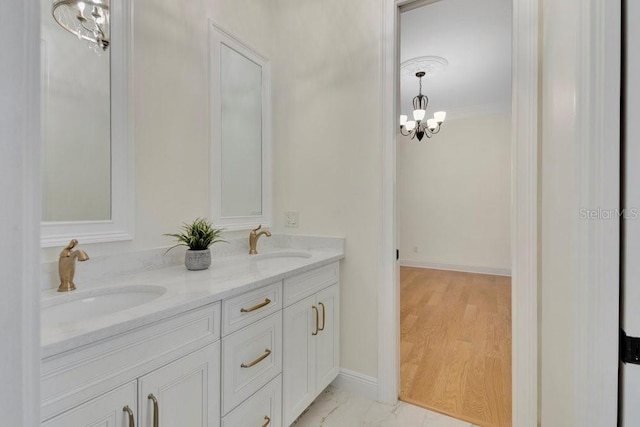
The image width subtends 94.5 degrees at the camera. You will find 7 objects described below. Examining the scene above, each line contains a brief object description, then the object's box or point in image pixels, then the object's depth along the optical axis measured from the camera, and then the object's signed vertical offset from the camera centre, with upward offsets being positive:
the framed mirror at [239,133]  1.80 +0.53
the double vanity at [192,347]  0.76 -0.44
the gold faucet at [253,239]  1.94 -0.17
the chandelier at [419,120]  3.57 +1.20
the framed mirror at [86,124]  1.16 +0.38
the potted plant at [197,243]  1.43 -0.15
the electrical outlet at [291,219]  2.14 -0.04
